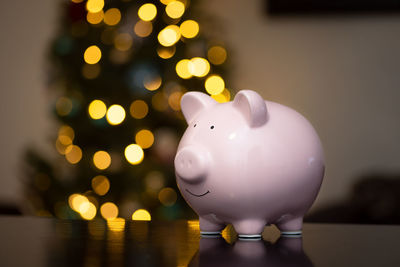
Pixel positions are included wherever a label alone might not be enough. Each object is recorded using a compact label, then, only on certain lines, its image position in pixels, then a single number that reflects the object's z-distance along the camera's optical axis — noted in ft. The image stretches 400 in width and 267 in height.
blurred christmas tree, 7.02
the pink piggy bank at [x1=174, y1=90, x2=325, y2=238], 2.41
